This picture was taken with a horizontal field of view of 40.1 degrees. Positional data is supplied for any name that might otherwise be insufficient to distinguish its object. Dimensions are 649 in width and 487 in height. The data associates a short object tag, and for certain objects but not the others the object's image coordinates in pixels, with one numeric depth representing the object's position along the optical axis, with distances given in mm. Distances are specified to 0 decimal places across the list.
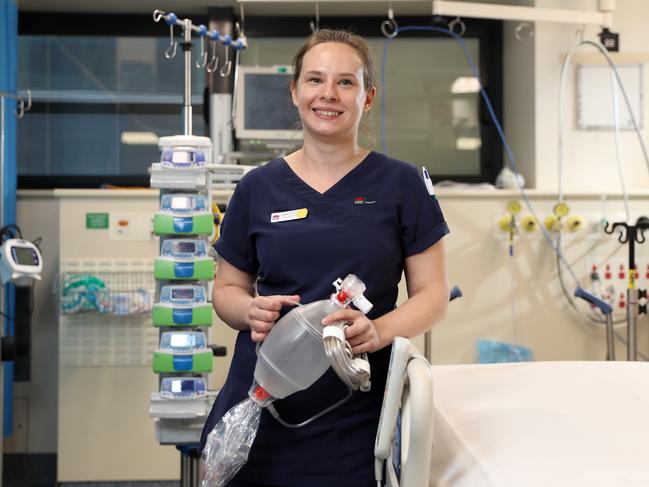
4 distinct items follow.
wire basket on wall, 3625
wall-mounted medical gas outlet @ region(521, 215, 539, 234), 3715
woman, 1398
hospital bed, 1291
